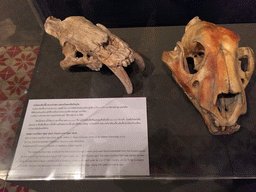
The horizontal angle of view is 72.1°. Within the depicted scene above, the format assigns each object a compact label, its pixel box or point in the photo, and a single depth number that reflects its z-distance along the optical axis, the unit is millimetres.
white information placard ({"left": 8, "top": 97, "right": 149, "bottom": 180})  365
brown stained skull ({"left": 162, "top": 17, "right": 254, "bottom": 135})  312
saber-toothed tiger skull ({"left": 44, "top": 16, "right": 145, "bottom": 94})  389
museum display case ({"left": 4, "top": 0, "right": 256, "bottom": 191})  365
